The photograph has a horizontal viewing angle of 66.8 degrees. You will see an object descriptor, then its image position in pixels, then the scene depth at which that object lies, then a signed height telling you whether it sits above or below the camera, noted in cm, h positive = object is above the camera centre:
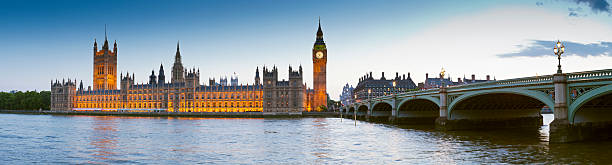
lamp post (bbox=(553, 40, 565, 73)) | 3090 +310
